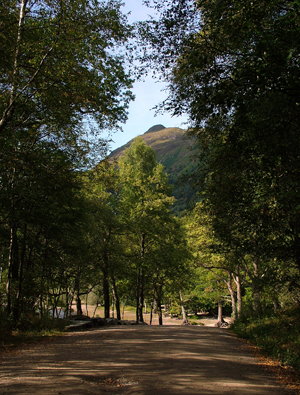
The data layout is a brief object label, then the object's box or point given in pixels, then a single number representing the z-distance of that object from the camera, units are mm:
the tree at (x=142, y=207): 21719
